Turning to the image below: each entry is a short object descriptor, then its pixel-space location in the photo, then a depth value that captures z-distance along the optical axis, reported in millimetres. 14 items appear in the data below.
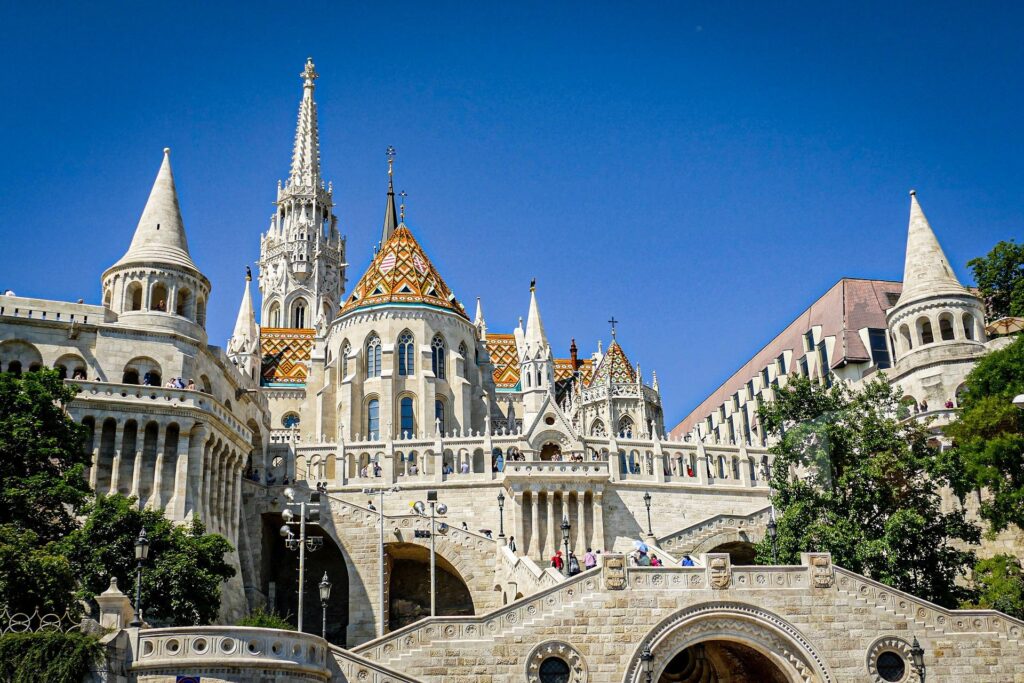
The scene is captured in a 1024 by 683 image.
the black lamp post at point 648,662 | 28219
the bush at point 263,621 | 33594
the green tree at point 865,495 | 34781
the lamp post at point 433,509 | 34250
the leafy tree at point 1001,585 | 33219
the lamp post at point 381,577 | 35469
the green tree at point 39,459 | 31438
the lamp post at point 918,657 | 28316
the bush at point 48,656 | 22344
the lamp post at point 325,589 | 28348
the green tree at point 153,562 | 31359
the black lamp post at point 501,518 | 40116
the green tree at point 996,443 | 36656
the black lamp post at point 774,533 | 34906
